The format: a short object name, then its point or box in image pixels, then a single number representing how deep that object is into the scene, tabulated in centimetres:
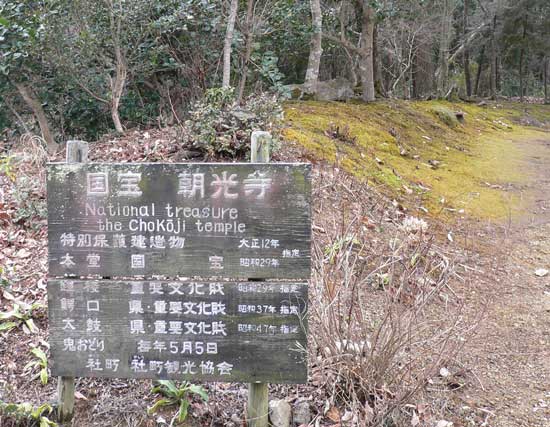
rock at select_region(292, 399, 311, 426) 282
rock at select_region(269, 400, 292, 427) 275
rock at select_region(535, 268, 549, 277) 525
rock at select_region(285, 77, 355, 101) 1050
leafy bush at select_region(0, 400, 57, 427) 267
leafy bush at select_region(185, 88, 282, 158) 544
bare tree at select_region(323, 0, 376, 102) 1140
